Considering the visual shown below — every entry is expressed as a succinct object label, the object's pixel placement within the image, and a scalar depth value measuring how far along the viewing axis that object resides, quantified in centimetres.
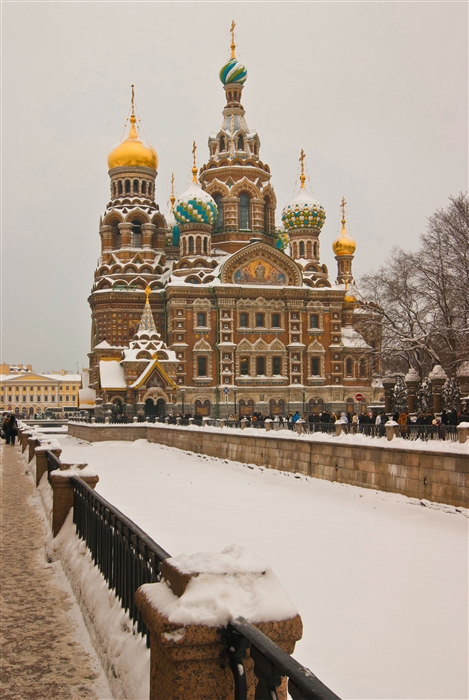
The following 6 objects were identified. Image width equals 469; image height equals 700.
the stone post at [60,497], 973
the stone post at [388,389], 2777
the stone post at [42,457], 1500
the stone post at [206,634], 313
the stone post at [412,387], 2606
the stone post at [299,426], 2375
